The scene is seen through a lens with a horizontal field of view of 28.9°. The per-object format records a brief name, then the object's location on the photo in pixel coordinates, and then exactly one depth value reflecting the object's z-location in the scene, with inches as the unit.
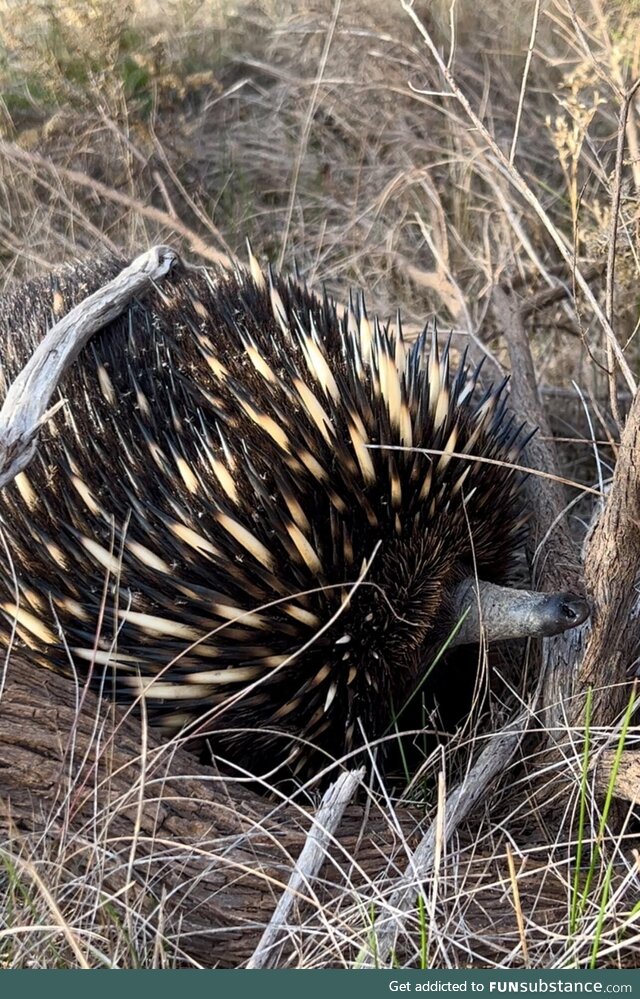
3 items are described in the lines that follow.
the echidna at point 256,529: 20.1
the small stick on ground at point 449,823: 17.1
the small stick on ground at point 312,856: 17.3
